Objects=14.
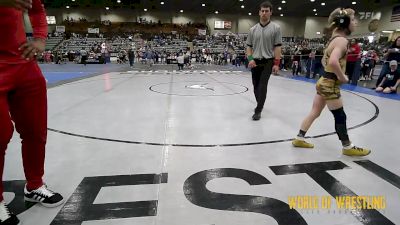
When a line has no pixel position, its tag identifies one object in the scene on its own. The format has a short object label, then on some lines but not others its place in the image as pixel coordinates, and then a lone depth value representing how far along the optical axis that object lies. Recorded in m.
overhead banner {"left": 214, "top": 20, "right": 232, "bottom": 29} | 39.59
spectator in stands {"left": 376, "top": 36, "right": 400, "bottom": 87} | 7.00
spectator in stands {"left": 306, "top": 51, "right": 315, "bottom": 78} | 10.80
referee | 4.16
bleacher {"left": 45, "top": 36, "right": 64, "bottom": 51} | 30.79
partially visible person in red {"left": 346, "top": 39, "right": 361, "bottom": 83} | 8.05
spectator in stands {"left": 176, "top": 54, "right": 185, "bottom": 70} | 16.23
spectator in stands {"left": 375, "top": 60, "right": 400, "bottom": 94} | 6.87
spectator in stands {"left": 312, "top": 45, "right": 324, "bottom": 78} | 10.40
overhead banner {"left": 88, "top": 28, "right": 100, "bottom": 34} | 33.39
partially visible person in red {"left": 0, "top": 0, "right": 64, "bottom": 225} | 1.53
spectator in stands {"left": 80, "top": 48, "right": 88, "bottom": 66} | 19.67
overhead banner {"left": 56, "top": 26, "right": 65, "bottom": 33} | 32.92
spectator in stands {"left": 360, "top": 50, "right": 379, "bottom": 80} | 10.77
